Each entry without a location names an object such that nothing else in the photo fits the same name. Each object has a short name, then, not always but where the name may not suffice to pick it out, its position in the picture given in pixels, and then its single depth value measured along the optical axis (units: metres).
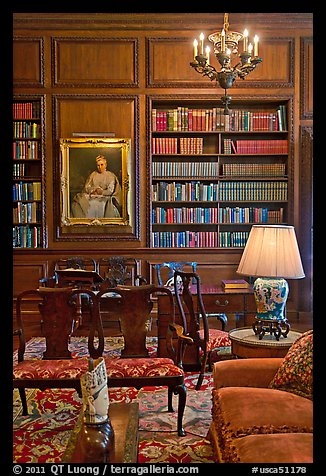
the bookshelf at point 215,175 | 7.15
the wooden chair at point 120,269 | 6.89
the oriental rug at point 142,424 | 3.10
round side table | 3.46
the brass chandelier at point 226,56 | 4.78
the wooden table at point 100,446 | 2.19
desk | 4.85
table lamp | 3.49
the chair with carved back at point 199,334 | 4.21
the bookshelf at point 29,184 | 7.13
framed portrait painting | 7.09
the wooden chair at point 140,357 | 3.35
